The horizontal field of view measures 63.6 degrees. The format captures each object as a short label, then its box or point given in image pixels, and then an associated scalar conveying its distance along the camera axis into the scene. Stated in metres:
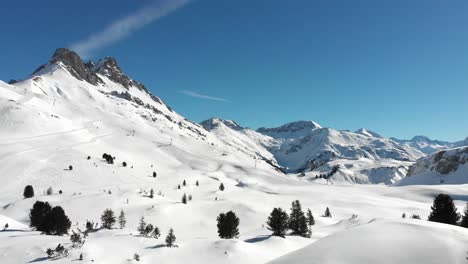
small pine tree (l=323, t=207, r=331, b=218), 64.72
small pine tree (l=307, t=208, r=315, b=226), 51.13
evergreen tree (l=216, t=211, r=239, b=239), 37.38
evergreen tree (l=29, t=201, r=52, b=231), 37.69
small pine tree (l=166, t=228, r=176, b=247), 30.10
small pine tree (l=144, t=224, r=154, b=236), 34.32
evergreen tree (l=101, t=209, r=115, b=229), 40.32
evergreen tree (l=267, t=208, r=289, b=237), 37.84
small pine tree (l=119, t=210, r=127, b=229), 42.23
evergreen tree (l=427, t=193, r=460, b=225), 40.16
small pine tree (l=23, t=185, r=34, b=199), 66.31
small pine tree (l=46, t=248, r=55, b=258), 24.36
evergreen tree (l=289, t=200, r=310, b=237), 40.19
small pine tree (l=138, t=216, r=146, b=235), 34.44
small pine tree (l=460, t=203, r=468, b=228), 37.19
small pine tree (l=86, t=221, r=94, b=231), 37.35
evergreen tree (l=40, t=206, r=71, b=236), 34.72
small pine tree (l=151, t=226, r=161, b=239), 33.93
